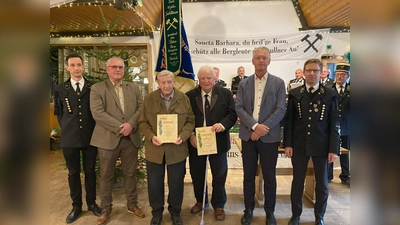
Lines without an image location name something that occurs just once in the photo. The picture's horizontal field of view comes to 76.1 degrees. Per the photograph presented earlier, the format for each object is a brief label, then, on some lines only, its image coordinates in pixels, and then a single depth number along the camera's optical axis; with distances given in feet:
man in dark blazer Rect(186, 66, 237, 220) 8.61
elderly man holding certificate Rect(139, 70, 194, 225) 7.88
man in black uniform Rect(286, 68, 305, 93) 18.21
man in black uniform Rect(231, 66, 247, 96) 19.27
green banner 10.39
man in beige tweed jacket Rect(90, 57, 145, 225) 8.25
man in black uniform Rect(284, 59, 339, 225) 7.59
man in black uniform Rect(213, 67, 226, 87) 19.63
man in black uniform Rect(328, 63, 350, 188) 11.23
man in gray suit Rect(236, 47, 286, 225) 7.92
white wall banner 19.71
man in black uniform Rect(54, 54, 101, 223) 8.47
